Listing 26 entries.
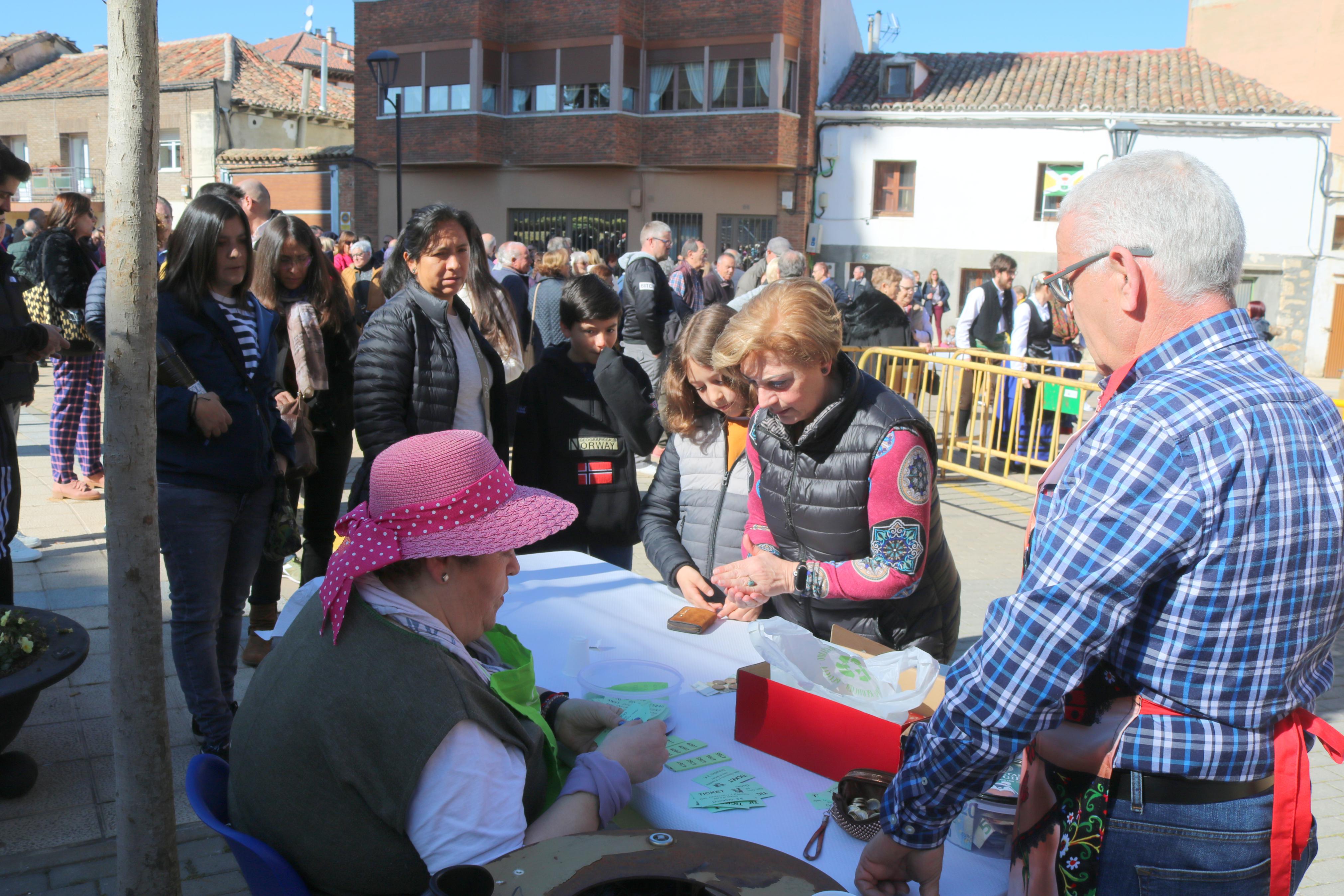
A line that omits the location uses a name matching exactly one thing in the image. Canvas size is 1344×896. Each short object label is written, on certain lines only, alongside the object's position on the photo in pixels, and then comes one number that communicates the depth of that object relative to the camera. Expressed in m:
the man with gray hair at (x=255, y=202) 5.16
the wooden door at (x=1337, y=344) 23.03
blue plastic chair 1.60
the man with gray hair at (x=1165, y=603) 1.35
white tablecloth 1.79
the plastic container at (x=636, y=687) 2.29
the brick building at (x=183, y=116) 32.66
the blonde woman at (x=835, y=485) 2.60
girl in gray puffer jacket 3.39
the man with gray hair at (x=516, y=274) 6.80
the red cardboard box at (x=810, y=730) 1.94
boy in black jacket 4.05
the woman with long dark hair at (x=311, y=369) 4.48
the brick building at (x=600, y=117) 24.97
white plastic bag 2.10
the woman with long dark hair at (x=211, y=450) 3.32
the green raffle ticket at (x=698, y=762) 2.07
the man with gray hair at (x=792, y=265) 9.01
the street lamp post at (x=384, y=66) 15.70
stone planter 3.15
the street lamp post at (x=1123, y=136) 10.88
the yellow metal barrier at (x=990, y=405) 8.15
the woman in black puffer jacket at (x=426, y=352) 3.88
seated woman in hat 1.60
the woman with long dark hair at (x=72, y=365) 6.31
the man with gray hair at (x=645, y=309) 8.27
